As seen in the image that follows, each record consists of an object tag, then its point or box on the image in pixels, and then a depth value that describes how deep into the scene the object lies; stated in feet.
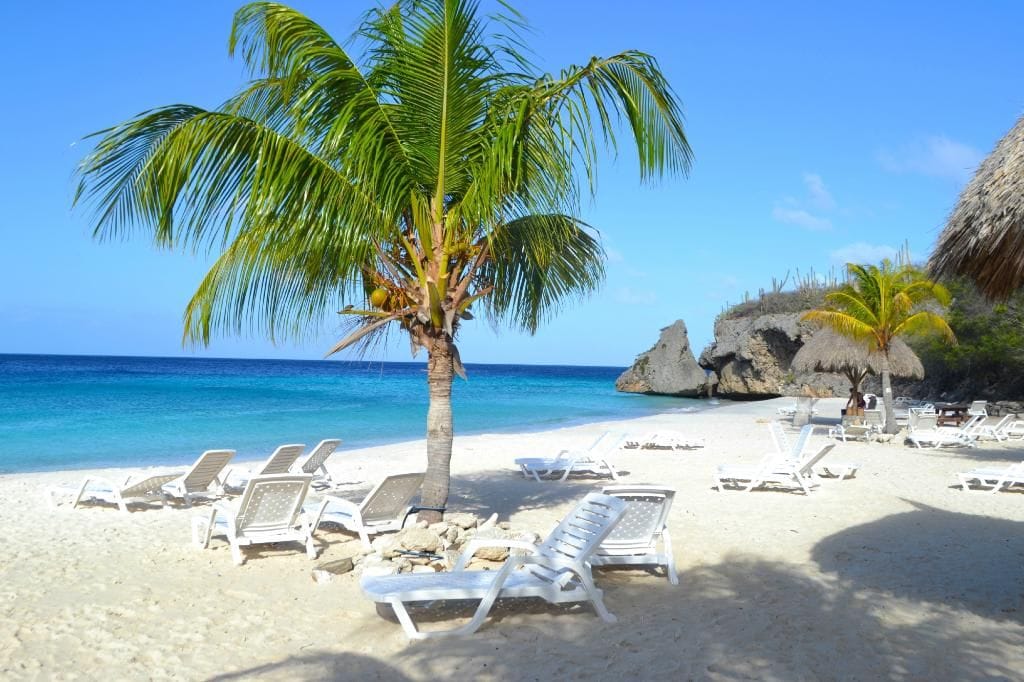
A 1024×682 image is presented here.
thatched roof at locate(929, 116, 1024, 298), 16.40
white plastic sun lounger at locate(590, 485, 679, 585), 19.45
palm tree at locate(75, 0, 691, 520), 19.85
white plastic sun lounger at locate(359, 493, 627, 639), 15.42
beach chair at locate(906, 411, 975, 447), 53.11
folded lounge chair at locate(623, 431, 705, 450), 52.70
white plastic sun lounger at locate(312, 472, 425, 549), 22.97
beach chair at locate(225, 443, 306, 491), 30.71
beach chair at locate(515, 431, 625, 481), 38.78
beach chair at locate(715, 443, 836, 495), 34.27
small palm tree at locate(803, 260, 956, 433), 60.64
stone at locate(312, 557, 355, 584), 19.69
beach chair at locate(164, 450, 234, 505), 29.58
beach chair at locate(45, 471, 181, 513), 28.78
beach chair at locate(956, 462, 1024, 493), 34.06
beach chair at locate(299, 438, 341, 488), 32.83
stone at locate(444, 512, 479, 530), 23.11
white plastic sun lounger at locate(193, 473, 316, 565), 21.03
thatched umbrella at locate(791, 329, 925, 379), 63.57
